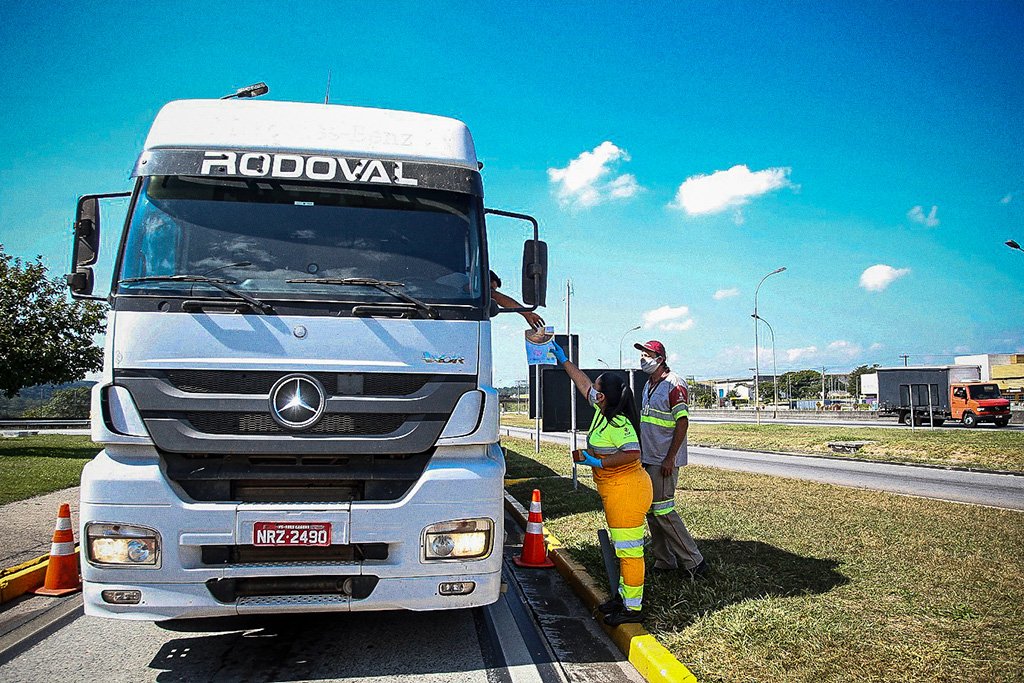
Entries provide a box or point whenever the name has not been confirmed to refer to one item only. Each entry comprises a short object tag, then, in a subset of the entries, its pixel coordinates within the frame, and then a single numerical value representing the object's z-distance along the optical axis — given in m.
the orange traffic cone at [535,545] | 6.80
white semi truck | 3.63
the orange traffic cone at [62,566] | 5.65
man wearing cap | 5.78
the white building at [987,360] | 74.91
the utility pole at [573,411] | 10.98
